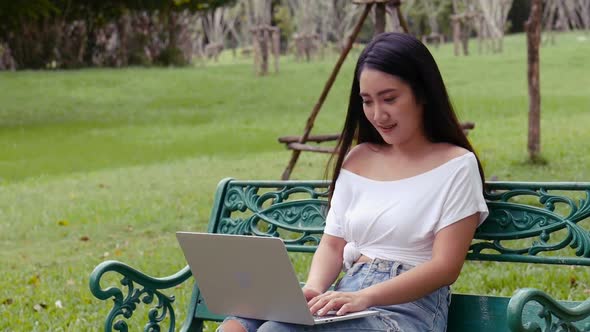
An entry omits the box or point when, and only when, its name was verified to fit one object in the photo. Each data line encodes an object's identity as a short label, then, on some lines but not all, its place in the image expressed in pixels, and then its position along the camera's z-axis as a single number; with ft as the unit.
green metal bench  10.10
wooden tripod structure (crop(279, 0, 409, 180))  25.99
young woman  9.84
